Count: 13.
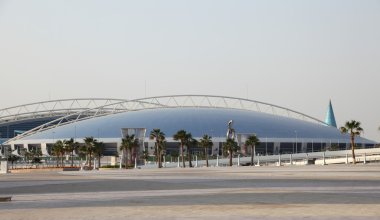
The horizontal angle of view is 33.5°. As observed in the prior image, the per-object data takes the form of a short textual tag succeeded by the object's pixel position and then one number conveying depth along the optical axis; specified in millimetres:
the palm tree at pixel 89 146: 125312
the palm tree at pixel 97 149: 125250
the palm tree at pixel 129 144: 121438
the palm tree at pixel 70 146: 135250
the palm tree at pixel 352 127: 109062
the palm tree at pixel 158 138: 127781
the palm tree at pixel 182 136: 126500
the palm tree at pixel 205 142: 132375
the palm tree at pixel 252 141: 127050
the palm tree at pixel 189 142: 128350
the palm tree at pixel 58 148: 133875
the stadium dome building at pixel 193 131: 179000
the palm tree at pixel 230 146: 125462
